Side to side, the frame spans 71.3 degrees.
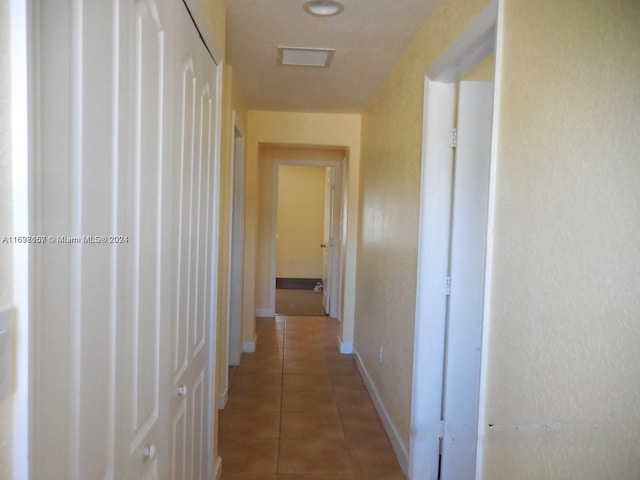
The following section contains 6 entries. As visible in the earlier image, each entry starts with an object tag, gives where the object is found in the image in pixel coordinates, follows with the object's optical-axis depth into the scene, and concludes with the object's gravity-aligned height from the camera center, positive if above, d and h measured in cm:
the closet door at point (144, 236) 96 -5
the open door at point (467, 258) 224 -18
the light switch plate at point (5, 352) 55 -18
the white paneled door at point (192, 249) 143 -12
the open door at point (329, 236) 617 -24
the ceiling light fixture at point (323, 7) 210 +102
